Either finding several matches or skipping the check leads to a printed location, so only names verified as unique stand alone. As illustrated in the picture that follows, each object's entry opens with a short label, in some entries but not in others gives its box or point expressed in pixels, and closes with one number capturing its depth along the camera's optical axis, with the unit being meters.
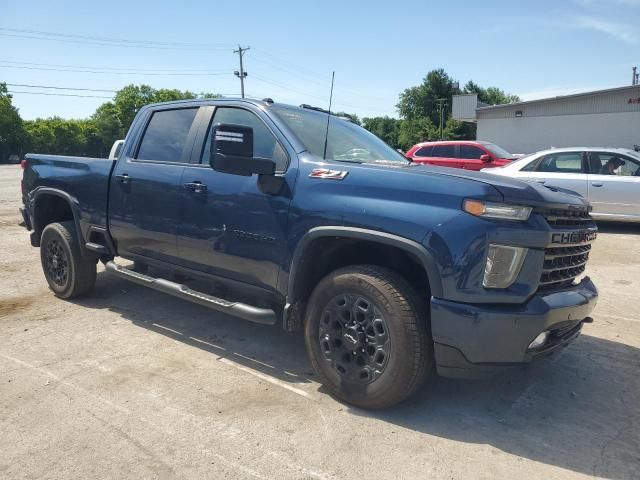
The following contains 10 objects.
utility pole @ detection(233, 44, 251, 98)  53.22
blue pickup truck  2.84
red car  14.27
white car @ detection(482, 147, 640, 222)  9.61
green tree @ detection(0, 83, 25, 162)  56.66
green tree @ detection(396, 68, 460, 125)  72.25
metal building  28.66
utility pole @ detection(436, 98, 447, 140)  65.51
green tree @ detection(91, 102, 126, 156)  68.38
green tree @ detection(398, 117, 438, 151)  61.50
